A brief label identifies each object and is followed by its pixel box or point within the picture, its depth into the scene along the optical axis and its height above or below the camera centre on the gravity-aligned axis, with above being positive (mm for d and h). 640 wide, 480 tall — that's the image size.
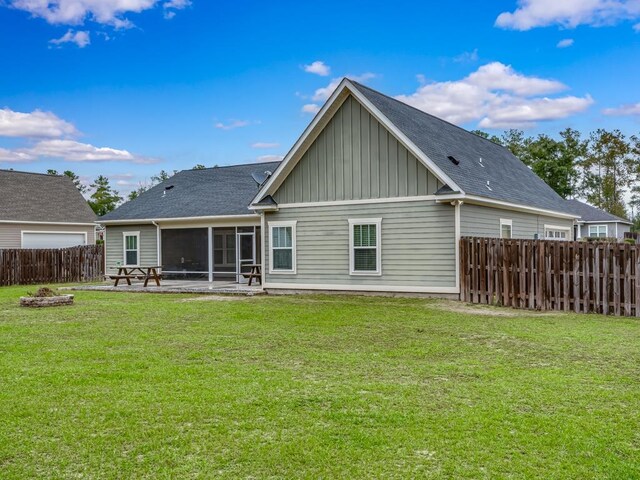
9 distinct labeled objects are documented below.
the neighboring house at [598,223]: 46156 +1633
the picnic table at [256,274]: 19234 -875
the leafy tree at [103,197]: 55312 +5260
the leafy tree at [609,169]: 57312 +7646
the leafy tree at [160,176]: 66000 +8433
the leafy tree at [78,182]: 61578 +7461
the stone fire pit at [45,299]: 14547 -1245
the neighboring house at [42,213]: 28422 +1974
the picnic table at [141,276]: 20494 -979
